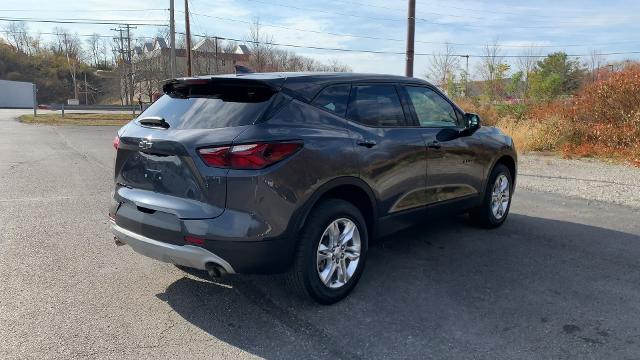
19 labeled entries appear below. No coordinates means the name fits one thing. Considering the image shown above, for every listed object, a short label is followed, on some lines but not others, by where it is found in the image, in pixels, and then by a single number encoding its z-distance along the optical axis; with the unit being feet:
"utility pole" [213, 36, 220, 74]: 138.42
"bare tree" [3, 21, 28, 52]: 296.71
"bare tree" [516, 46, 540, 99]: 77.14
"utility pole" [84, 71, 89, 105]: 267.80
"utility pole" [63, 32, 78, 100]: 257.75
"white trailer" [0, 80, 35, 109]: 213.97
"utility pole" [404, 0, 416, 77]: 44.73
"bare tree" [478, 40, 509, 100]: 89.30
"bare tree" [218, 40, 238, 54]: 167.22
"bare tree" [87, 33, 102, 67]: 301.55
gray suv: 10.80
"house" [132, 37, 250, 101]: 153.17
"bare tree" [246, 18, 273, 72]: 115.65
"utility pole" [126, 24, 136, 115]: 172.74
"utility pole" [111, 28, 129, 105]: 204.60
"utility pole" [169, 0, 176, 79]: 93.30
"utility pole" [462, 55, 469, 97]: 95.86
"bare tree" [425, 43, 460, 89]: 99.91
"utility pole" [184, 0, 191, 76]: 93.95
